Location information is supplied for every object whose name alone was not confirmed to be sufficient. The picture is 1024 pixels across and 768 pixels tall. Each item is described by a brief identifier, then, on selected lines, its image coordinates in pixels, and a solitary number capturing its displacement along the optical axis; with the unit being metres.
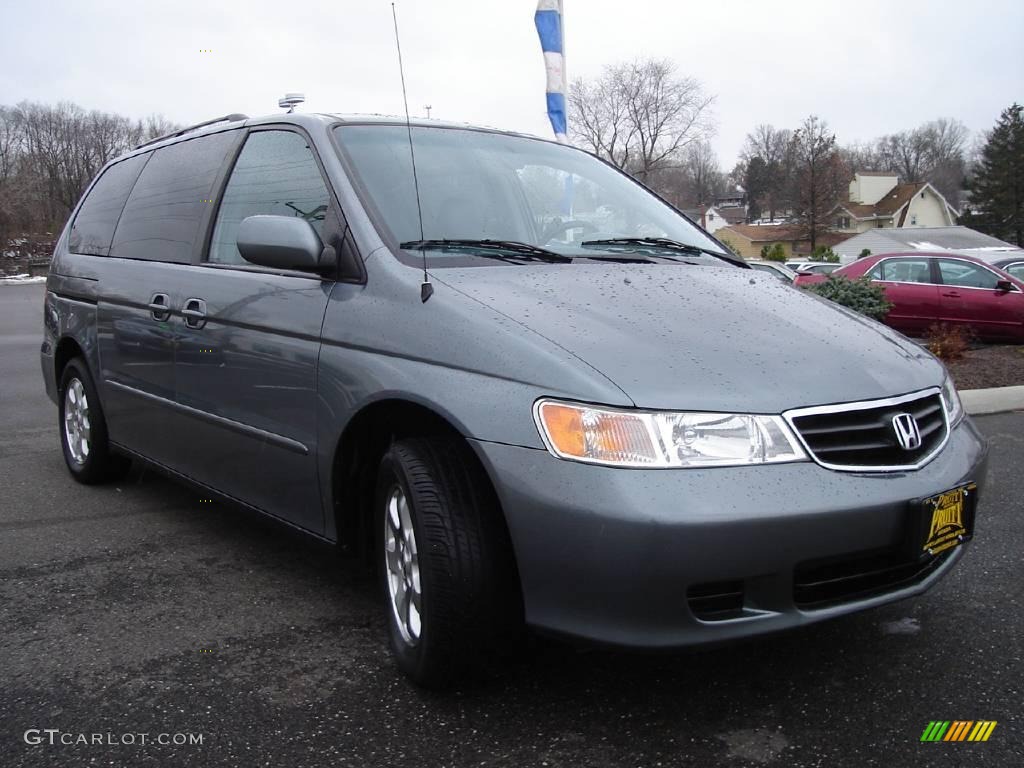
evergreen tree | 64.62
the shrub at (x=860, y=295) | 10.02
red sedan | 12.25
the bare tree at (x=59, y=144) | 79.88
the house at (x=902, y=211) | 78.94
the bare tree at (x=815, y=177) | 60.97
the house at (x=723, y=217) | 104.06
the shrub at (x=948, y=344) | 9.78
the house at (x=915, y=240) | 44.69
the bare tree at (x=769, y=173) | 67.50
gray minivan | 2.25
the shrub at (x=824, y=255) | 51.41
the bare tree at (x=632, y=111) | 55.88
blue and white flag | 9.59
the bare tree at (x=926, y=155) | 98.88
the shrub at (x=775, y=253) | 54.39
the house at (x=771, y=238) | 67.00
